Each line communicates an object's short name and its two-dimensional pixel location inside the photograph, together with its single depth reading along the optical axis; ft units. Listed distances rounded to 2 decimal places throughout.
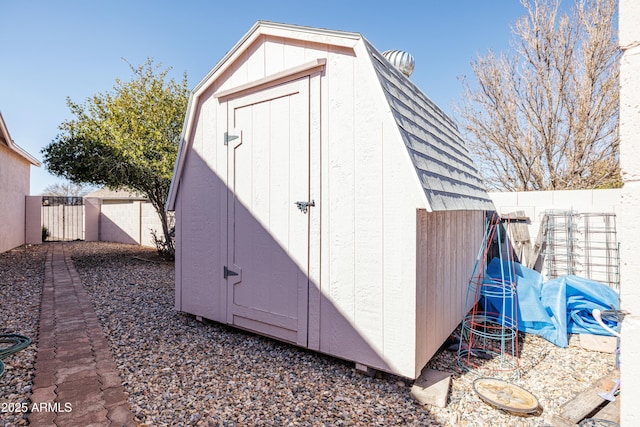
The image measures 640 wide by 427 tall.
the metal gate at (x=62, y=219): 45.88
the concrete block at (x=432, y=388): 7.84
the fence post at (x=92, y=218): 44.62
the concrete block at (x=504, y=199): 18.17
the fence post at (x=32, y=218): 39.60
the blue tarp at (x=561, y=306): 12.14
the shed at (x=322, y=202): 8.34
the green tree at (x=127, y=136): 25.48
